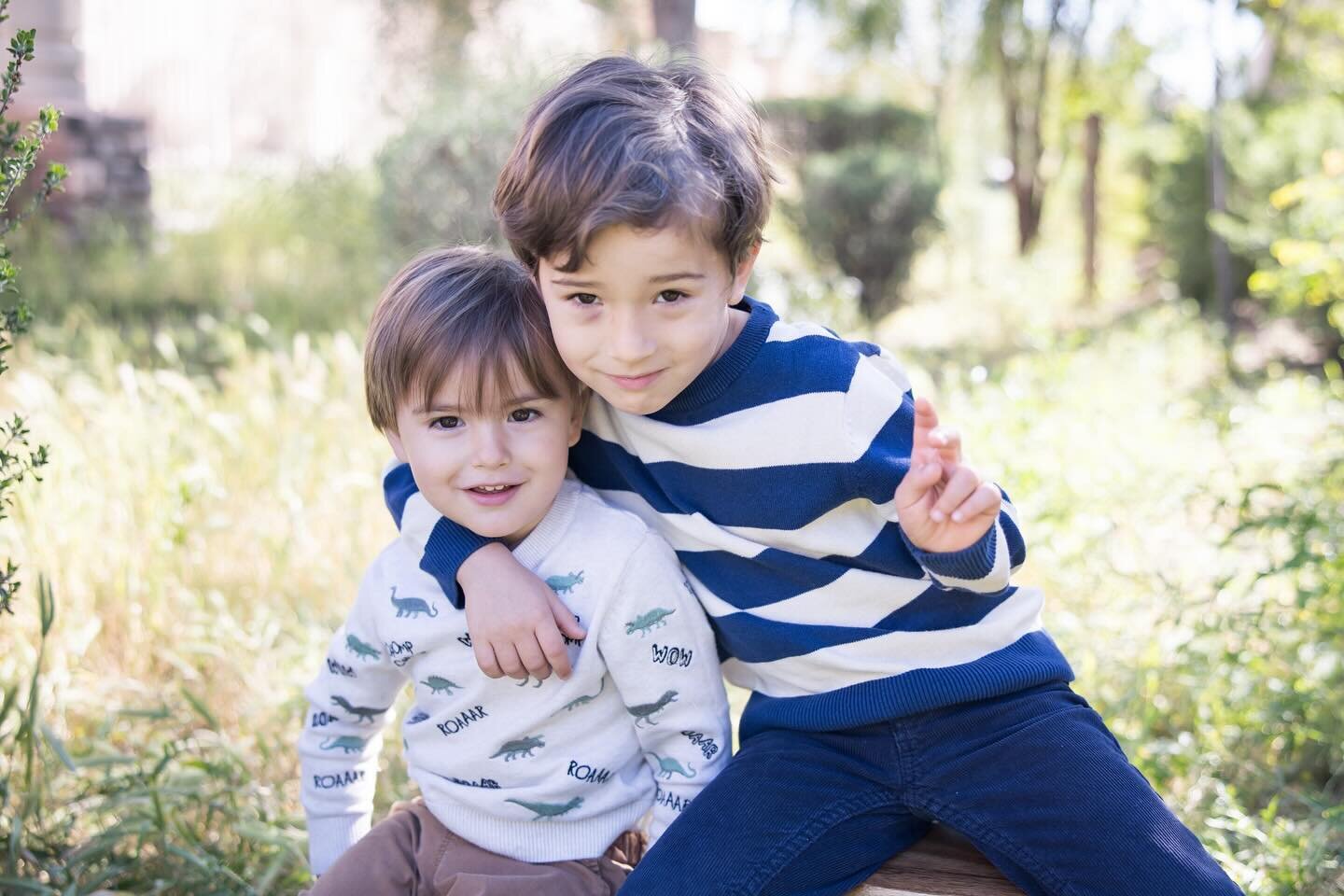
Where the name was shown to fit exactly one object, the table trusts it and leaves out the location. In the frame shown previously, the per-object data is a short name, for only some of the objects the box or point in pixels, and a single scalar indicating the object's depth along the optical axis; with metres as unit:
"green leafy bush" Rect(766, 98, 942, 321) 8.63
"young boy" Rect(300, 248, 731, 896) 1.75
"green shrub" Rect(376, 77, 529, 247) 6.02
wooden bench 1.76
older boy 1.62
